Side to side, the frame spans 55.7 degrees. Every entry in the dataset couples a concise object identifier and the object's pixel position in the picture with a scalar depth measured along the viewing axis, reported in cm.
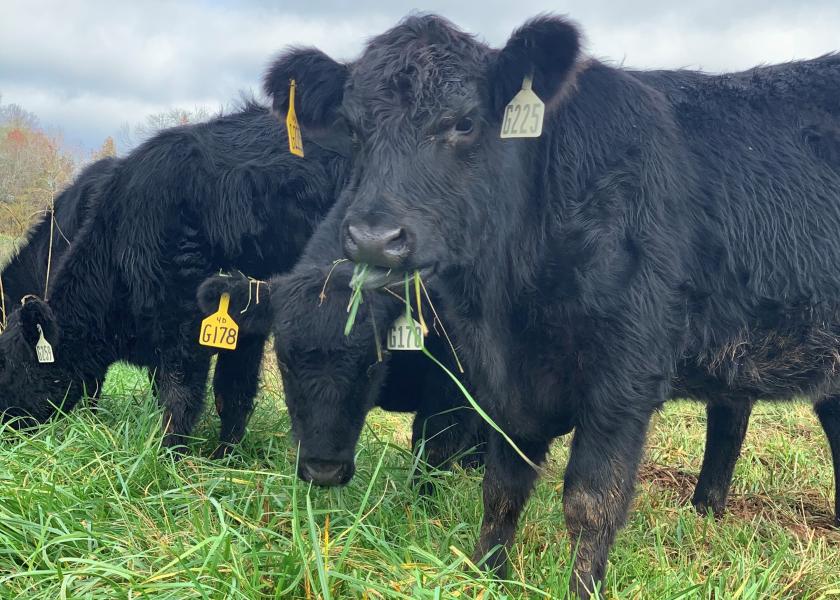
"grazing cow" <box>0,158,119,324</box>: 641
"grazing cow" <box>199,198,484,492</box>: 371
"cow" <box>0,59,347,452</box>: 534
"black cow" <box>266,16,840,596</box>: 314
